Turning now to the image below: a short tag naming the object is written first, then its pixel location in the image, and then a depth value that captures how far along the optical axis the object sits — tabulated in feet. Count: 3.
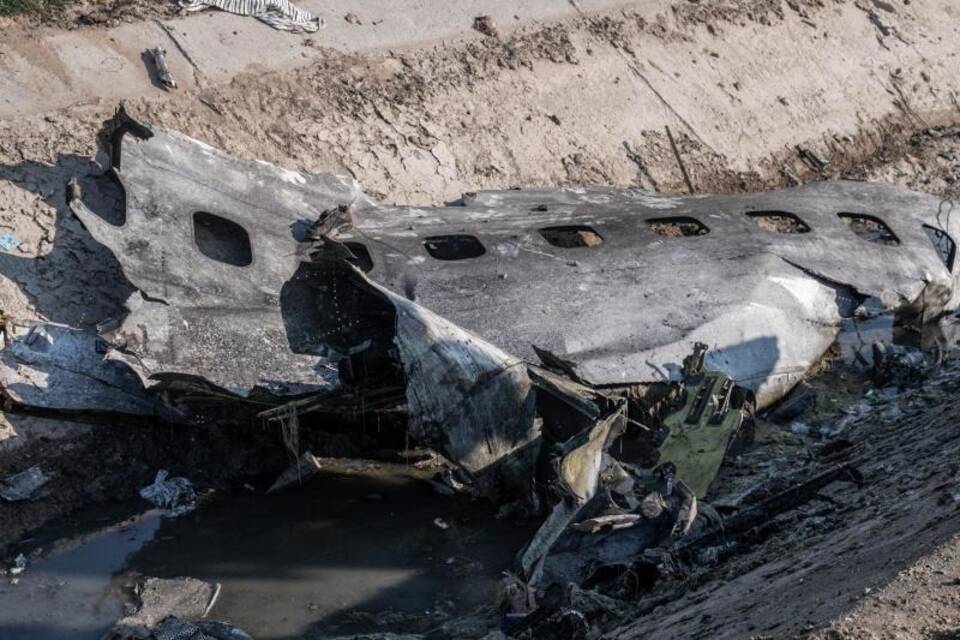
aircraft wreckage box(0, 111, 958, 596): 54.19
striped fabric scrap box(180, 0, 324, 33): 81.61
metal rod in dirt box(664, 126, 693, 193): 88.22
